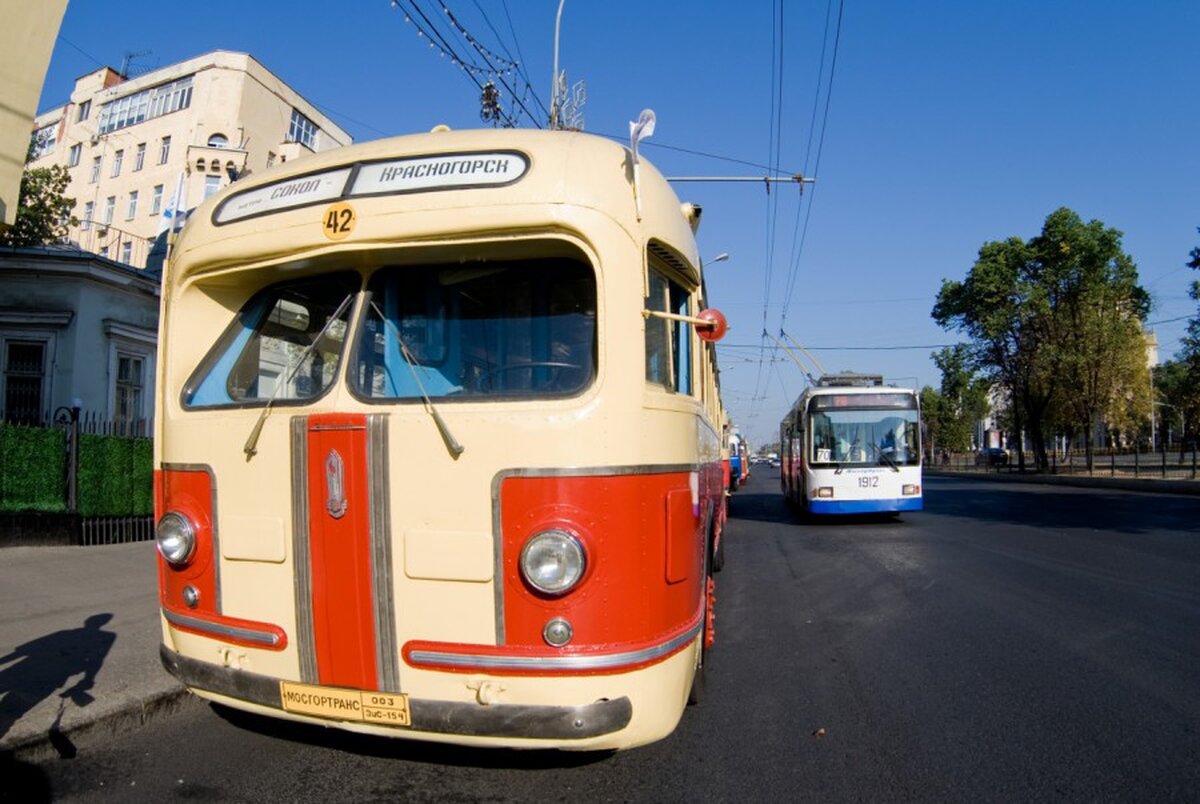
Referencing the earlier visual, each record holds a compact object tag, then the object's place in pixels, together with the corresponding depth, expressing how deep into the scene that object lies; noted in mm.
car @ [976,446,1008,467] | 52525
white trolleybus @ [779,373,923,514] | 15898
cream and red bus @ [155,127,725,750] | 2947
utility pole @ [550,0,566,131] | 13067
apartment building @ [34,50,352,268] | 36031
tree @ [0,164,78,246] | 19594
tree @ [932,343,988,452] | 61688
